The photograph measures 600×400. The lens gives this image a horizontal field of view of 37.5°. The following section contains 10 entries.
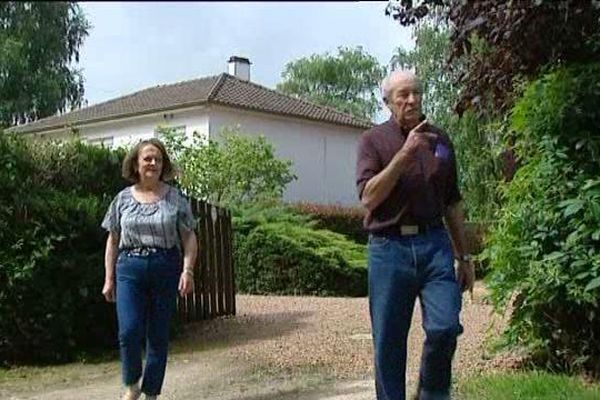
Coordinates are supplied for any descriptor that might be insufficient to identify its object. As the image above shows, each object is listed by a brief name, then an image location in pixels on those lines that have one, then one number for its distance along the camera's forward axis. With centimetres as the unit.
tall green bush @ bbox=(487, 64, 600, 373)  584
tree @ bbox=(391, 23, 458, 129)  1331
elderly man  445
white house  3027
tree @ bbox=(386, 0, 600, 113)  574
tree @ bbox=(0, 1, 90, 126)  2021
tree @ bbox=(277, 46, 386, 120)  4922
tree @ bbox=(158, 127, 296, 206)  2159
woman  592
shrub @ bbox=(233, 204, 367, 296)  1555
